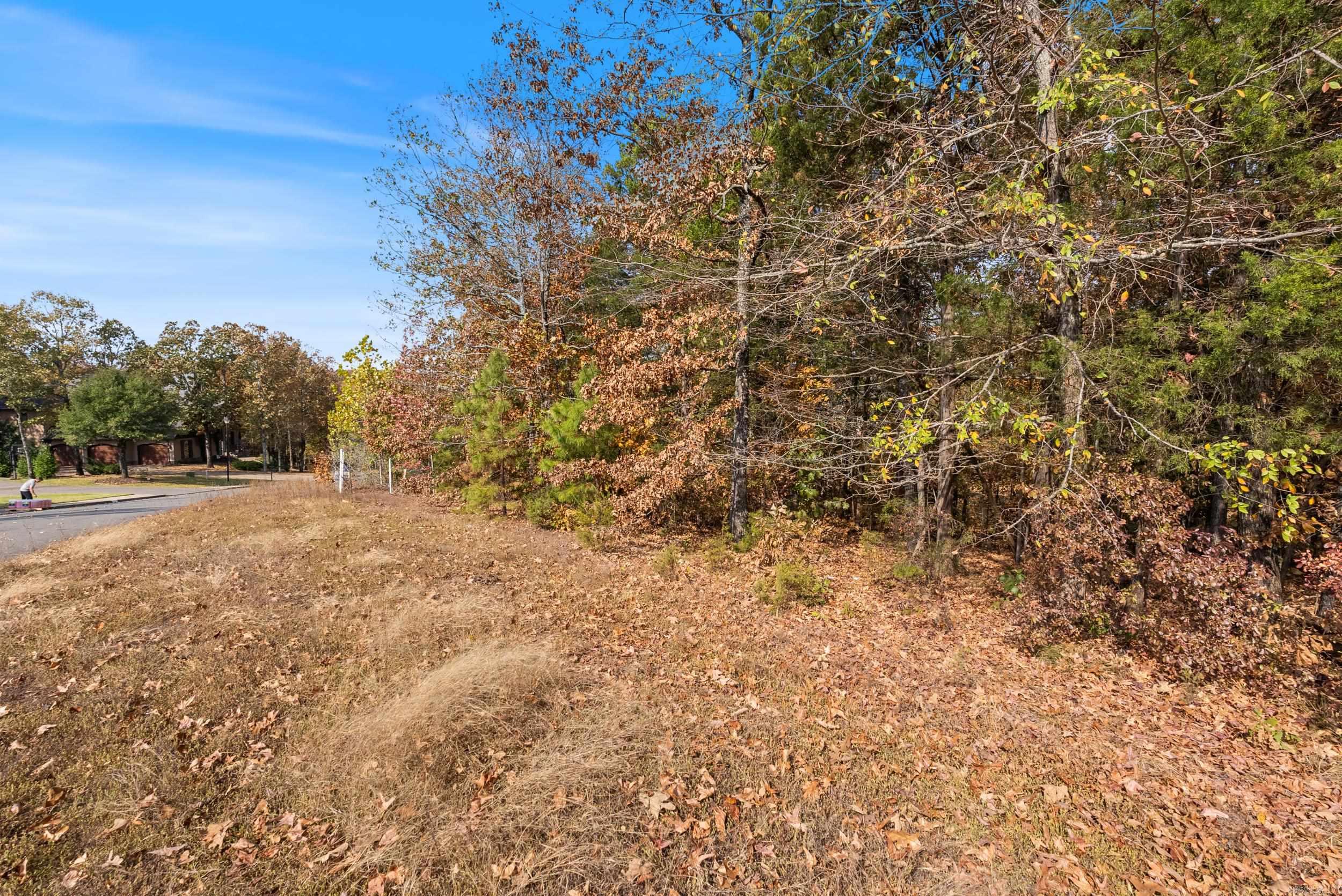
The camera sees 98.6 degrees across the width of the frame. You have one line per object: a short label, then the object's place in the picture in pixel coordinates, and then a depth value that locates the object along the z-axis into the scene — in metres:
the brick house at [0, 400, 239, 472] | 35.19
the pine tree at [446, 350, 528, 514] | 13.72
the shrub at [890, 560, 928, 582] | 9.06
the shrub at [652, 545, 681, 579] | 9.63
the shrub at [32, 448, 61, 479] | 29.62
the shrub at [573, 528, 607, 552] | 11.05
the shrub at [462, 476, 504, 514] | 14.84
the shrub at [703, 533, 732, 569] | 10.33
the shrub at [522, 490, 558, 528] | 13.09
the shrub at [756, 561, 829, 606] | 8.23
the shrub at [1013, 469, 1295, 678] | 5.33
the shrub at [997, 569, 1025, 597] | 8.46
